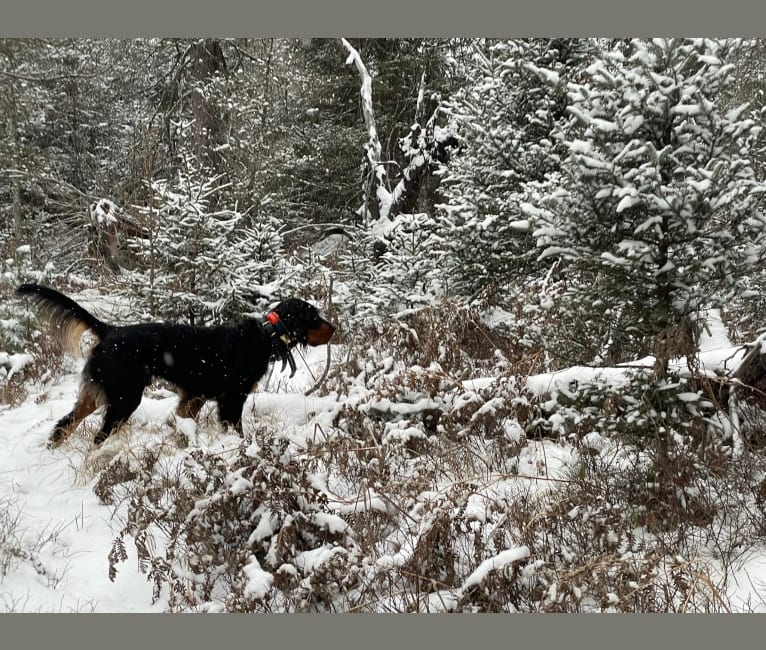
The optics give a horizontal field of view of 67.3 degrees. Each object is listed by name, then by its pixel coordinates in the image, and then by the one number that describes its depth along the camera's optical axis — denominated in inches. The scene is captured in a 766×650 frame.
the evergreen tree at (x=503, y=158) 245.4
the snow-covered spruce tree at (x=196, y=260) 283.0
